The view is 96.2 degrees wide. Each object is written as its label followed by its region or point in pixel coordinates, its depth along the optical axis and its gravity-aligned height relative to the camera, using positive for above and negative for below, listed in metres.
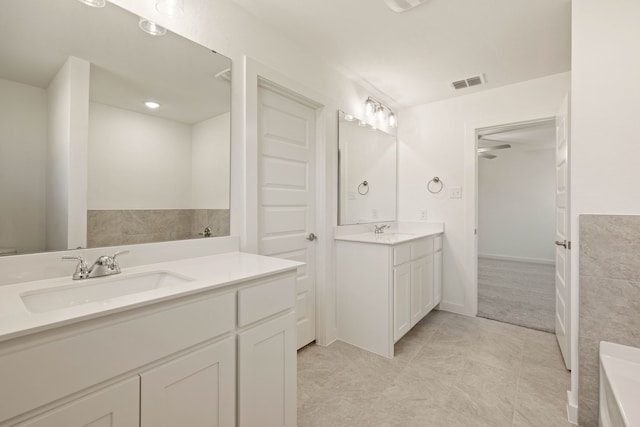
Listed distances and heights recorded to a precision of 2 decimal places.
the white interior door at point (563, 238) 1.82 -0.17
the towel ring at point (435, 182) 3.22 +0.33
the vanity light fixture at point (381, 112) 2.96 +1.09
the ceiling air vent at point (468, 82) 2.73 +1.28
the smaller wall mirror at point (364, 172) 2.65 +0.42
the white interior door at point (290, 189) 2.02 +0.18
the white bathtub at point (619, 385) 1.03 -0.72
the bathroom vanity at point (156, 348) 0.70 -0.41
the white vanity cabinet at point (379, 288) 2.20 -0.61
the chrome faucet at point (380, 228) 2.88 -0.15
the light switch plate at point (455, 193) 3.09 +0.22
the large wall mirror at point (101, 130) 1.09 +0.38
